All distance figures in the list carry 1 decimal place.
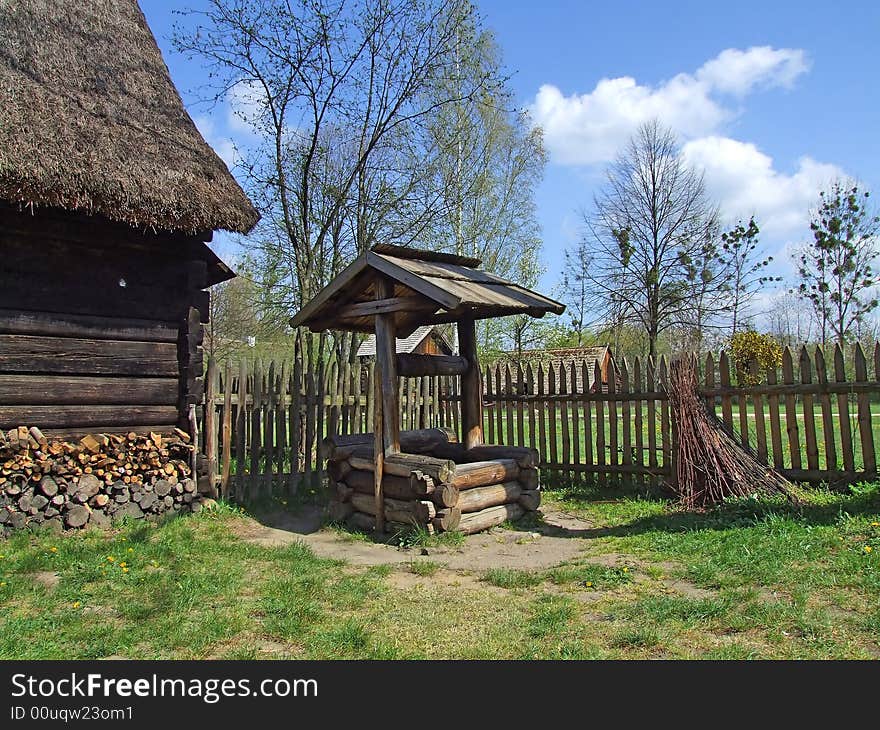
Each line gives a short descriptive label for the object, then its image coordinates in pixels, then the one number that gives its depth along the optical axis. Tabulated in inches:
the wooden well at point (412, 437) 242.7
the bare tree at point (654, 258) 827.4
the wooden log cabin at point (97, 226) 245.4
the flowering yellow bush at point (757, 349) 866.1
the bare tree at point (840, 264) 1175.0
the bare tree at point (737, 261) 895.3
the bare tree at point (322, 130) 431.2
